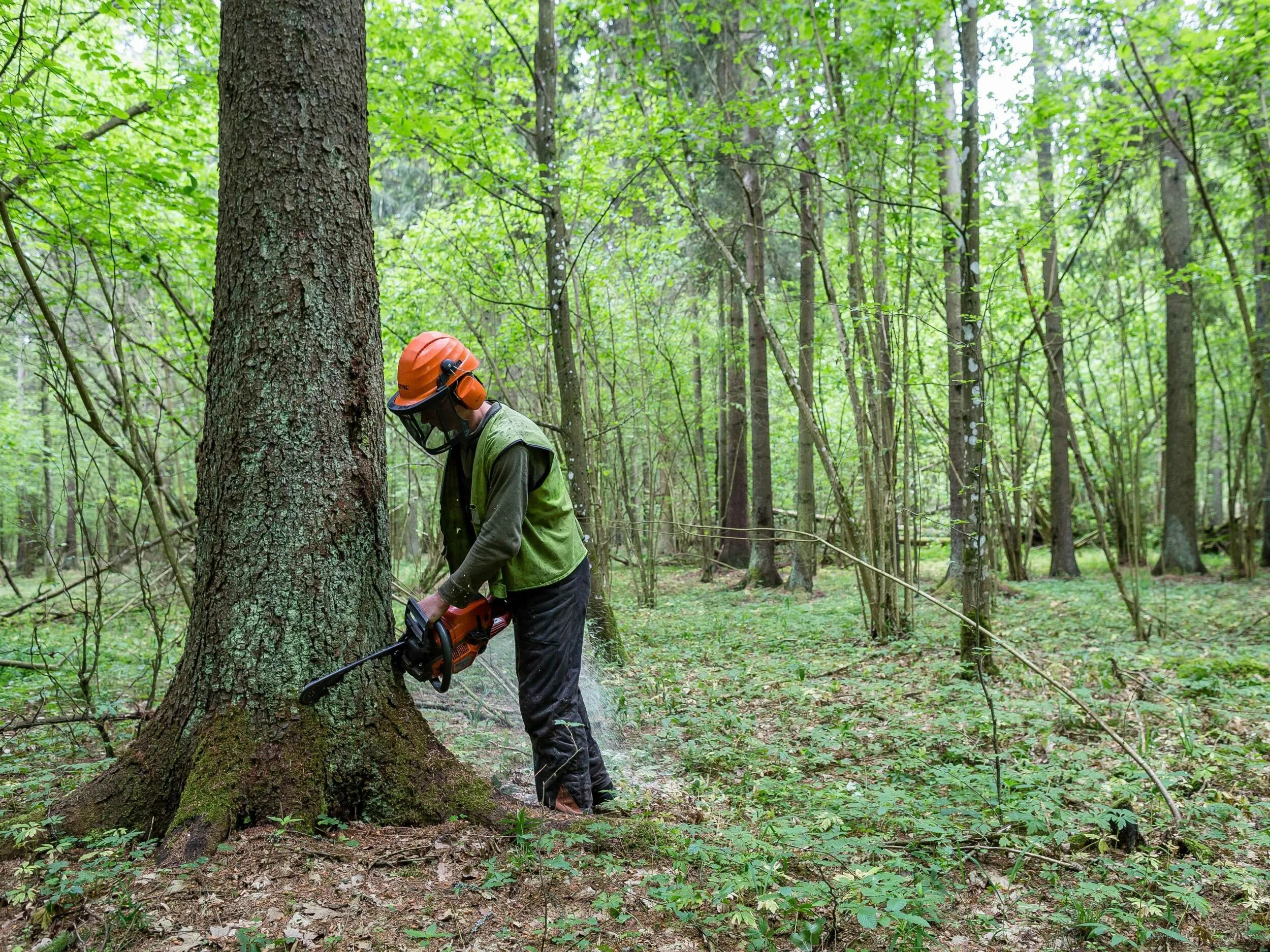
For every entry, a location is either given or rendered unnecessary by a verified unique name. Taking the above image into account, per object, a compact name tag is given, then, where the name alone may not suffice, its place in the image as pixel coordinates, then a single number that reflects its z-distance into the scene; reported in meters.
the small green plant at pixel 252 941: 2.02
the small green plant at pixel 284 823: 2.50
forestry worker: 3.05
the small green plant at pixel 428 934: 2.11
